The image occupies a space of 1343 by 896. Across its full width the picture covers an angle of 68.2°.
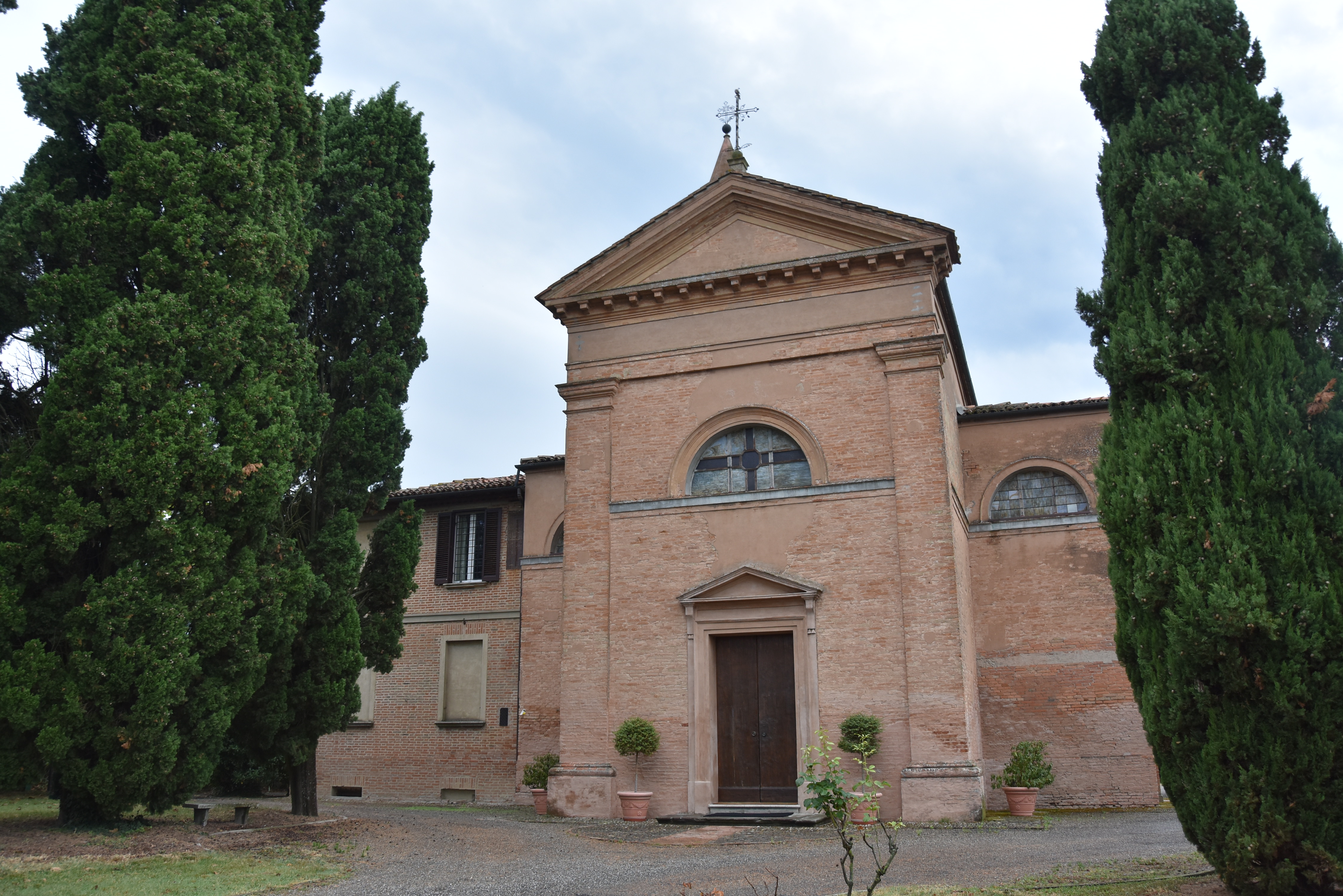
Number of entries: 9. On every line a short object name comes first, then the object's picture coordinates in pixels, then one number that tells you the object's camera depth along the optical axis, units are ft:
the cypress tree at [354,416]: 40.65
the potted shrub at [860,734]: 43.01
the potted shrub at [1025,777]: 45.11
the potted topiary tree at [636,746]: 45.32
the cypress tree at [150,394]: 30.99
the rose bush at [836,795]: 19.25
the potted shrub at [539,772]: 55.52
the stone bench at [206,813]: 36.22
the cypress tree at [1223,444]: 20.98
